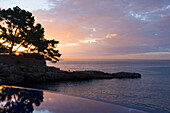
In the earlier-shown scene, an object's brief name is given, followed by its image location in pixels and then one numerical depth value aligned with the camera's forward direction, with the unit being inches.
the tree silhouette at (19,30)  1323.8
